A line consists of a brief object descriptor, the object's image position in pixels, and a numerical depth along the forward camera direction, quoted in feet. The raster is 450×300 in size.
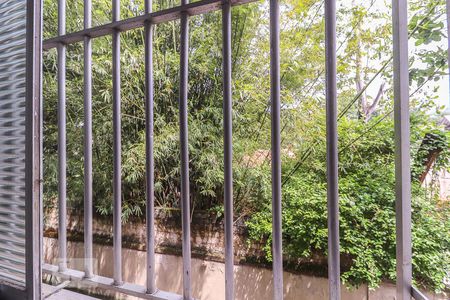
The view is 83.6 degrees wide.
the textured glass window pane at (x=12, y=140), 2.36
